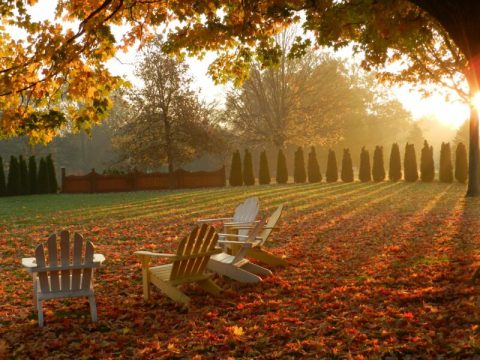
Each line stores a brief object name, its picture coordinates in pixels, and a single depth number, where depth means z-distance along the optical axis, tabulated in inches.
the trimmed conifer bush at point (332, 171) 1264.8
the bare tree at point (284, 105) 1526.8
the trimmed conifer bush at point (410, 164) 1166.3
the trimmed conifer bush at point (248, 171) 1240.2
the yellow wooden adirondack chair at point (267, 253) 296.0
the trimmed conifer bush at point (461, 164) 1065.5
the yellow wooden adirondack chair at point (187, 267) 221.1
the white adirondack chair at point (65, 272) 198.2
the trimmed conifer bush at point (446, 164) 1099.9
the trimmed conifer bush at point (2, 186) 1129.4
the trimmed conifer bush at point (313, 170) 1258.0
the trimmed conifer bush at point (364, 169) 1239.5
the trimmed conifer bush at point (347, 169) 1246.9
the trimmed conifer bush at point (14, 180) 1138.0
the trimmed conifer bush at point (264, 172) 1251.8
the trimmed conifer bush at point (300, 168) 1263.5
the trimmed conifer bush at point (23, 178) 1151.0
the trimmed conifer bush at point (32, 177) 1162.0
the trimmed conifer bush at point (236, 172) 1240.2
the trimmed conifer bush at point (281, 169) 1254.9
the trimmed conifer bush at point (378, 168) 1223.3
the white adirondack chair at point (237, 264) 252.1
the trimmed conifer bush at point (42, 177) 1164.5
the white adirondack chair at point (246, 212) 313.0
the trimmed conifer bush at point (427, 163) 1138.0
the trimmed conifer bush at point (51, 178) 1170.2
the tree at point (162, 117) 1160.2
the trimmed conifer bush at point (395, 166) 1200.8
